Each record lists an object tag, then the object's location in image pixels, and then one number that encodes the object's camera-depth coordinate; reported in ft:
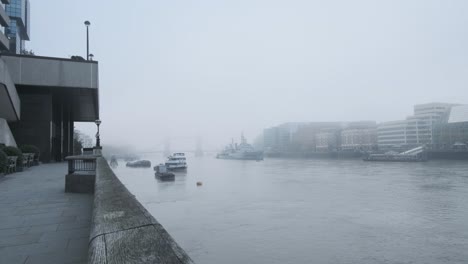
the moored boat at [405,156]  323.37
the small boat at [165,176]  191.83
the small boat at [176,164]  267.39
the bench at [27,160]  67.92
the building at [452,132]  368.48
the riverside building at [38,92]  74.49
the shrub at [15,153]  58.39
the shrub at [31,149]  77.04
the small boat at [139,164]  353.55
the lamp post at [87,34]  91.12
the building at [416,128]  403.54
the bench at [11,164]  56.02
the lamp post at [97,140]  82.96
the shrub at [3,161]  49.32
